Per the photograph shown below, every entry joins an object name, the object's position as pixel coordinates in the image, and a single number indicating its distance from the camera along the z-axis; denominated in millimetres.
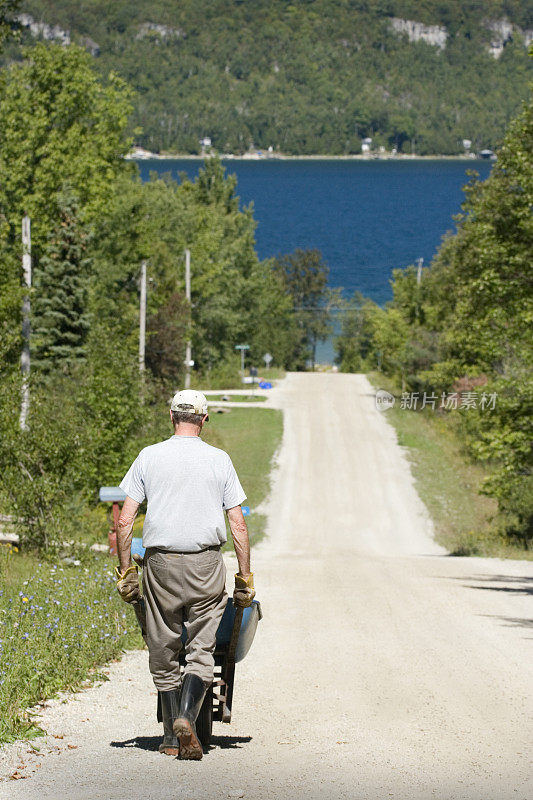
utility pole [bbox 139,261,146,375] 43684
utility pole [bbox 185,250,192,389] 58822
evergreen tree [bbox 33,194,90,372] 40531
